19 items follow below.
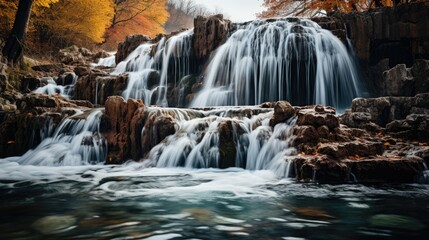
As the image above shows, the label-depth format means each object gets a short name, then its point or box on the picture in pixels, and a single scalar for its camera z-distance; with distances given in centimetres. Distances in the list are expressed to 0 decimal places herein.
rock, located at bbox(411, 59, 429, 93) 935
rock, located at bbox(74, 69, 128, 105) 1261
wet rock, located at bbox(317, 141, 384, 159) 538
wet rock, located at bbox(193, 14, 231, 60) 1372
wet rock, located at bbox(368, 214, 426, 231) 300
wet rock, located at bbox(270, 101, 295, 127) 713
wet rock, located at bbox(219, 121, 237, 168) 677
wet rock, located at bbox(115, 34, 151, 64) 1719
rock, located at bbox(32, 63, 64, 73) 1544
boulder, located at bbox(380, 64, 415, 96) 944
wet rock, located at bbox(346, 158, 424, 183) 510
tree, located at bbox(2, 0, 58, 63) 1370
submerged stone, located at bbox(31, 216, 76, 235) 292
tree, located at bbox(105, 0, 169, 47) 2938
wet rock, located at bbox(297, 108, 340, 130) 626
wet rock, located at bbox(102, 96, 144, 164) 761
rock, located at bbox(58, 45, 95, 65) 1811
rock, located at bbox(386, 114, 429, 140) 634
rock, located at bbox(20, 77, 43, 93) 1346
